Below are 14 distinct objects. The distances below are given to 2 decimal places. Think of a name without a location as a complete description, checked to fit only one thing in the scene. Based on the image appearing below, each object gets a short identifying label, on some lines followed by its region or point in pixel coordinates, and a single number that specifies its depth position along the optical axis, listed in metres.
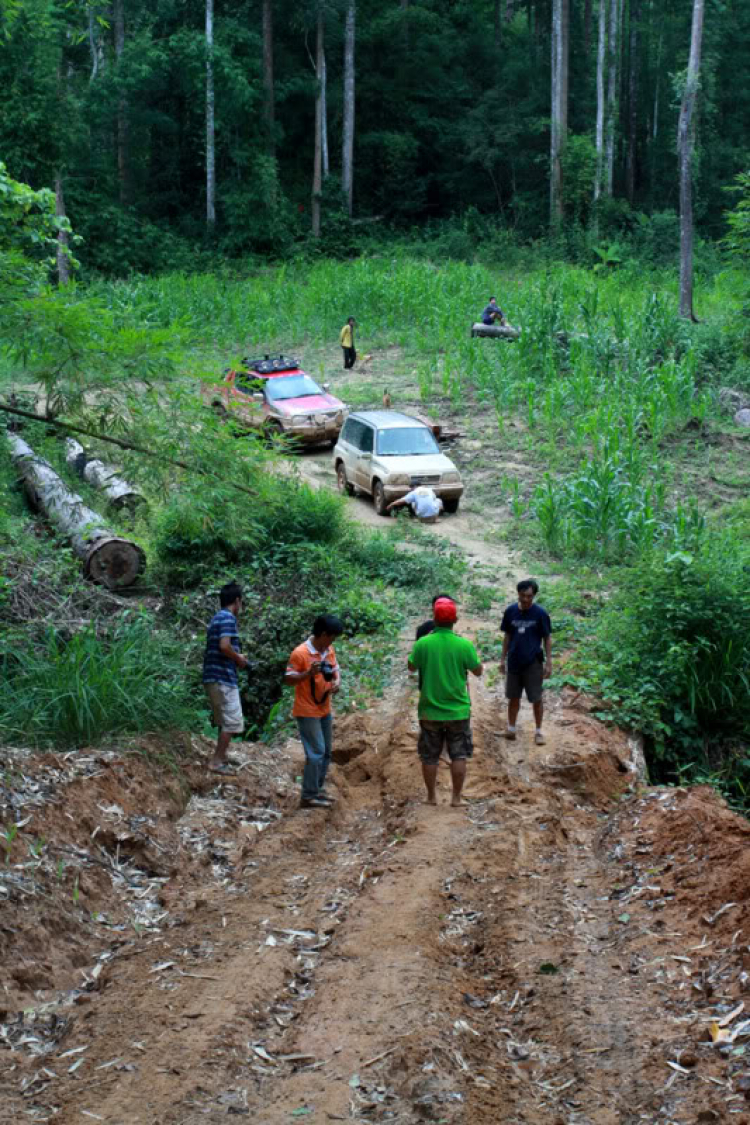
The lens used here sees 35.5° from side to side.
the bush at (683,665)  12.10
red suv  23.92
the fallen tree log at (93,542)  15.06
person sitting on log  30.00
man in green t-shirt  9.35
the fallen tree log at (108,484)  16.97
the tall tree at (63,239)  33.75
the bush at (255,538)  15.41
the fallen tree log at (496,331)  29.44
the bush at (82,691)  9.40
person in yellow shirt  29.09
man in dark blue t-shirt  10.85
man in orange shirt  9.27
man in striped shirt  10.11
